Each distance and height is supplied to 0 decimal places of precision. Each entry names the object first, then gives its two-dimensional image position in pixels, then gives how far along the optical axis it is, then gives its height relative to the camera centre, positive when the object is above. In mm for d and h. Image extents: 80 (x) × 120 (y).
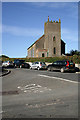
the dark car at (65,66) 12107 -502
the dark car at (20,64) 19790 -431
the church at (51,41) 29906 +6589
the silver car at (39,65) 15596 -487
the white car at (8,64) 20919 -441
